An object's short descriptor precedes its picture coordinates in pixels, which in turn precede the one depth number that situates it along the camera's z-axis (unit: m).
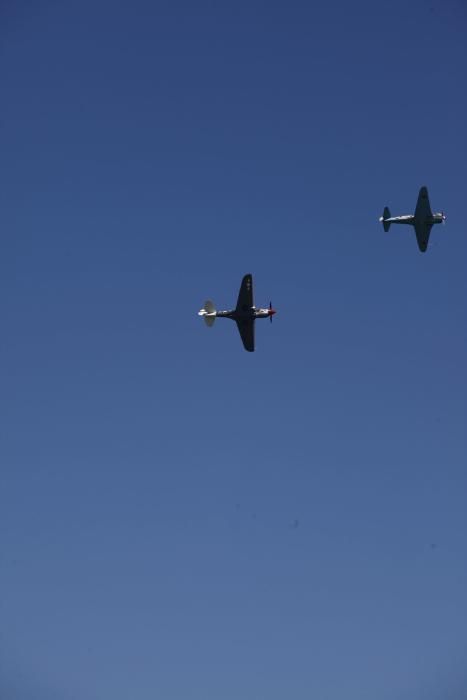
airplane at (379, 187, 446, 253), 152.25
